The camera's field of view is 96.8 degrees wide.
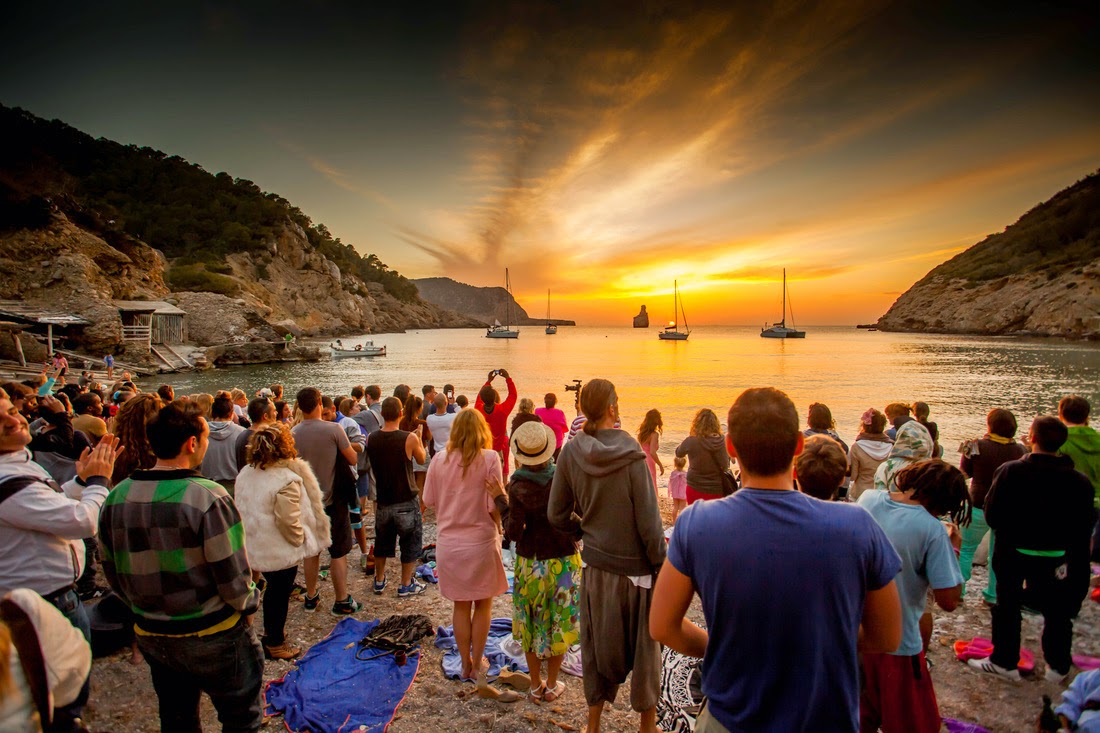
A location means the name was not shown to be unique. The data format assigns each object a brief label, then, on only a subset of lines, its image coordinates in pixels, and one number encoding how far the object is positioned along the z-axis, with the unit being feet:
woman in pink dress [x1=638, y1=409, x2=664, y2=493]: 22.82
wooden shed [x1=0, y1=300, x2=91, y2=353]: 91.45
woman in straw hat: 12.16
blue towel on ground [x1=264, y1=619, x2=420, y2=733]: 12.07
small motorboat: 192.03
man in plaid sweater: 8.10
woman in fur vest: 13.60
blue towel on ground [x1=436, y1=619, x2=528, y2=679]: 14.08
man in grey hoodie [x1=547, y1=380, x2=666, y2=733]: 10.20
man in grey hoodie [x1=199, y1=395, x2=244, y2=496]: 18.03
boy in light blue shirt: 8.88
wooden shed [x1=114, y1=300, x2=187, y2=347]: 127.03
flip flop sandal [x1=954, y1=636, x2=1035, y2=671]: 13.73
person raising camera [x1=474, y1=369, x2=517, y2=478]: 24.66
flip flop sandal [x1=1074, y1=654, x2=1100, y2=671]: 13.53
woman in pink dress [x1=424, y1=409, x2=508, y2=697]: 13.44
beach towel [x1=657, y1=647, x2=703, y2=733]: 11.99
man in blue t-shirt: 5.26
